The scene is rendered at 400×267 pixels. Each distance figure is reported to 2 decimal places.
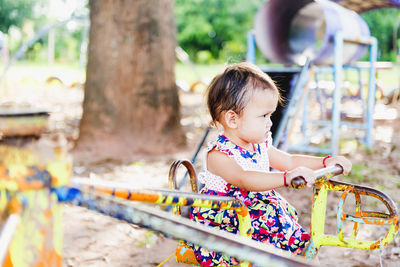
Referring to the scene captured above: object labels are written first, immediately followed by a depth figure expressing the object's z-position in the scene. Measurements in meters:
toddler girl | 1.83
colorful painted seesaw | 0.78
